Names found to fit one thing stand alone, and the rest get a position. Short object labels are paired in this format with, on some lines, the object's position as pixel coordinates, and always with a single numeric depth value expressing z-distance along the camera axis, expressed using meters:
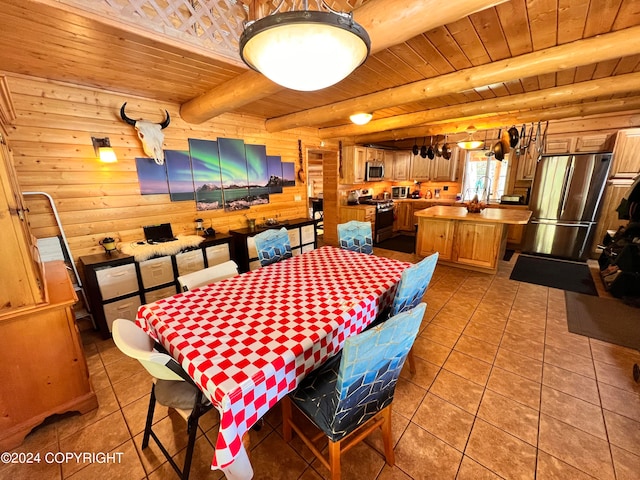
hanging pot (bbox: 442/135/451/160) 4.56
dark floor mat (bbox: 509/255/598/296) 3.56
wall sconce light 2.56
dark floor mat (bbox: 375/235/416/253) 5.42
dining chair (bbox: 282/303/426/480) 1.04
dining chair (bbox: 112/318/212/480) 1.09
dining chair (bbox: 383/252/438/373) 1.64
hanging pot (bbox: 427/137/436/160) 4.68
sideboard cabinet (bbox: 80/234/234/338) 2.47
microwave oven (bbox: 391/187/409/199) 7.00
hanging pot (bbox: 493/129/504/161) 3.46
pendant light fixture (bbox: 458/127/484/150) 4.45
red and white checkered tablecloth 1.02
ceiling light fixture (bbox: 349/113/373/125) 3.01
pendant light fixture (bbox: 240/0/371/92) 0.78
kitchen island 3.78
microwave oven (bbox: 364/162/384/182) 5.92
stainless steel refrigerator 4.21
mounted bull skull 2.79
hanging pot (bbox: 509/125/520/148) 3.36
